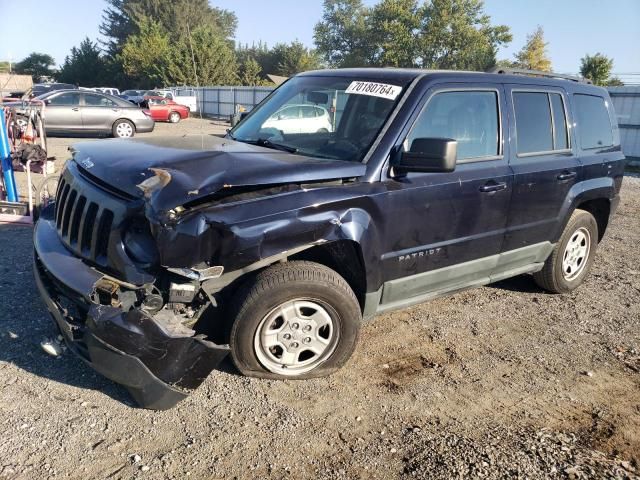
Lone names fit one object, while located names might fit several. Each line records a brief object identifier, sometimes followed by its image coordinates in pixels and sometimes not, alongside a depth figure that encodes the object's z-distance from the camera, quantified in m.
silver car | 15.95
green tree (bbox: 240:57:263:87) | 52.16
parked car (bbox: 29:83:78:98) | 24.74
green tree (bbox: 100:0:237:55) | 71.75
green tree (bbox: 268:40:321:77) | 67.56
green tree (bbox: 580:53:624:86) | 34.47
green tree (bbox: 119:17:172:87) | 53.25
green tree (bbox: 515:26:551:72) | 55.88
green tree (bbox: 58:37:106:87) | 62.34
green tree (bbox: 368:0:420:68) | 59.00
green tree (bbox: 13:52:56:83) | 69.31
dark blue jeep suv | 2.76
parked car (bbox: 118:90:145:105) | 30.74
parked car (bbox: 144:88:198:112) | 32.56
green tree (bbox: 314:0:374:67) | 69.94
